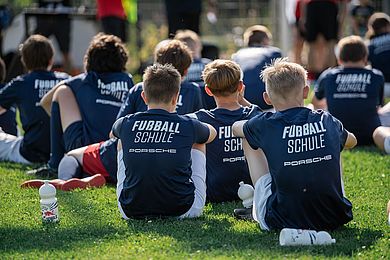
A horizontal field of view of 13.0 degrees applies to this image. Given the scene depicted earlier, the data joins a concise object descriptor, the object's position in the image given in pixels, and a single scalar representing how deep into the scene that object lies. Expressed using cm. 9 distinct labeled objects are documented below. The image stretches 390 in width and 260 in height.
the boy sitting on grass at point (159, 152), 1038
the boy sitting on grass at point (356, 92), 1638
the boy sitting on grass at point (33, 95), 1521
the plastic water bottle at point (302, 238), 917
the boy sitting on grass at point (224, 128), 1129
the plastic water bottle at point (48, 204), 1043
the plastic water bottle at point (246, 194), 1097
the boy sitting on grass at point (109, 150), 1278
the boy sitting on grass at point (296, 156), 958
